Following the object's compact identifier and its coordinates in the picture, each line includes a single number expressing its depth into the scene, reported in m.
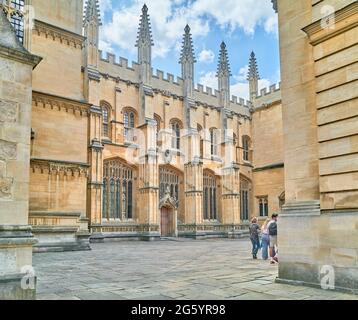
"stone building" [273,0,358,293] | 6.51
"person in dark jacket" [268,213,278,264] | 11.50
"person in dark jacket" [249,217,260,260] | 12.48
